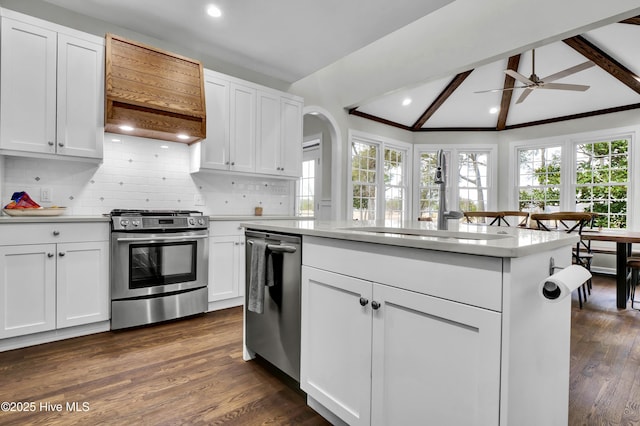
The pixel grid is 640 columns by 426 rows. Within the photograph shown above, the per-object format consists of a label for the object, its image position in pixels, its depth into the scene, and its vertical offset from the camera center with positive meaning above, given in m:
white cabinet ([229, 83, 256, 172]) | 3.62 +0.87
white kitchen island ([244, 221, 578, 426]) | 0.98 -0.41
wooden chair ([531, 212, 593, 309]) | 3.55 -0.16
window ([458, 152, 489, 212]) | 6.75 +0.65
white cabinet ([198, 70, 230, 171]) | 3.44 +0.83
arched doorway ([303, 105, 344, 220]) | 5.09 +0.61
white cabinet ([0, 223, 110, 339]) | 2.32 -0.53
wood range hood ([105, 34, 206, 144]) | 2.84 +1.02
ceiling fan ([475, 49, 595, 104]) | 3.90 +1.60
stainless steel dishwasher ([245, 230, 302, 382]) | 1.76 -0.55
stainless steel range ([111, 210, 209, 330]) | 2.71 -0.50
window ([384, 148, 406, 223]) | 6.40 +0.52
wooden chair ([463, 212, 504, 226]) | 5.08 -0.05
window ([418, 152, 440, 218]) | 6.82 +0.45
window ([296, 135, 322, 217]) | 5.84 +0.52
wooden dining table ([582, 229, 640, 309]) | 3.38 -0.50
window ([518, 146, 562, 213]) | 5.97 +0.62
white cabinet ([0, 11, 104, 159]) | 2.44 +0.89
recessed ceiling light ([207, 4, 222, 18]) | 2.78 +1.65
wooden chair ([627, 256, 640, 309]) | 3.26 -0.52
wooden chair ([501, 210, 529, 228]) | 4.92 -0.09
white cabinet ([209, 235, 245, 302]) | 3.27 -0.59
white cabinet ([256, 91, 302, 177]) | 3.85 +0.88
